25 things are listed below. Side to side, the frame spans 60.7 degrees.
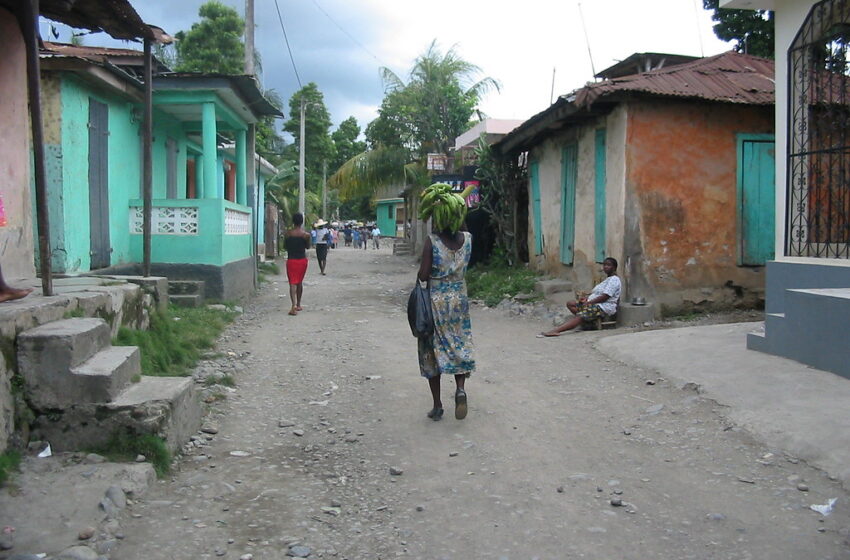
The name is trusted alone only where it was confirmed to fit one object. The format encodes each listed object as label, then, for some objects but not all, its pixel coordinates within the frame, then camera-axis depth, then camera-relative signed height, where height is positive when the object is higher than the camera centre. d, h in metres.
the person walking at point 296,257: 11.67 -0.15
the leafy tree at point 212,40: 27.11 +7.85
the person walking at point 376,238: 43.28 +0.55
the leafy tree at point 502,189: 15.38 +1.22
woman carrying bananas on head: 5.27 -0.35
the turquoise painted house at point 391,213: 52.84 +2.60
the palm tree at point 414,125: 23.55 +4.11
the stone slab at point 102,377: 4.22 -0.76
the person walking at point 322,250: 22.06 -0.07
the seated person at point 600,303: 9.45 -0.75
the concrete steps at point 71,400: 4.22 -0.88
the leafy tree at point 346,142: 55.53 +8.18
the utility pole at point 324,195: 46.78 +3.34
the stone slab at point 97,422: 4.22 -1.01
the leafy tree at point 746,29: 16.55 +5.06
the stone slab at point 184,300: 10.53 -0.75
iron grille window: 6.98 +1.26
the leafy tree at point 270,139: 27.00 +5.29
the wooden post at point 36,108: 4.93 +0.98
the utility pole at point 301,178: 30.00 +2.91
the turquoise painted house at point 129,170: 9.32 +1.19
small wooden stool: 9.58 -1.03
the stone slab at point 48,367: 4.21 -0.68
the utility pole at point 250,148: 15.61 +2.17
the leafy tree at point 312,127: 44.97 +7.62
